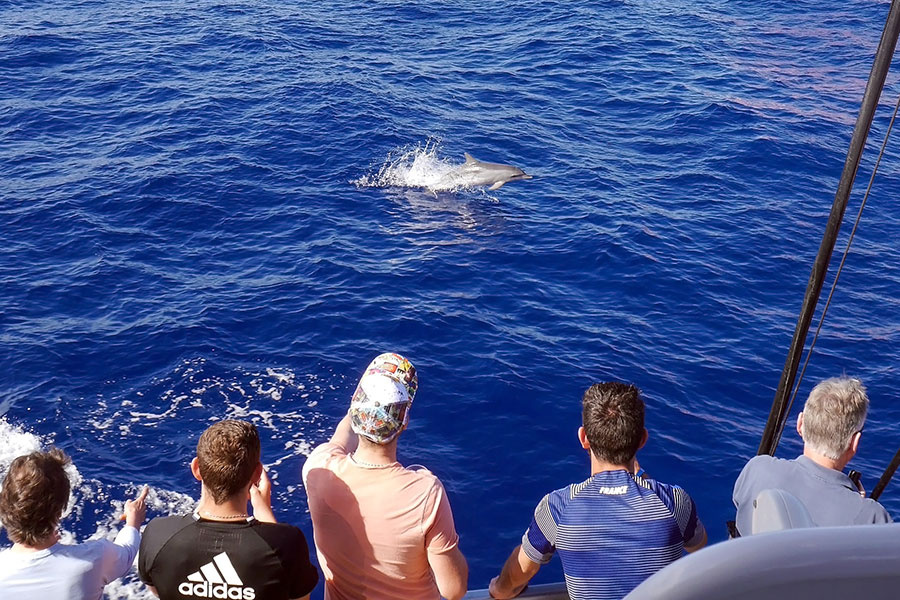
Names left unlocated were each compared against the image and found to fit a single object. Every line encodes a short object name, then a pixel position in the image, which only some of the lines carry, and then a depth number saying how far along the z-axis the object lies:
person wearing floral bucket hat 4.16
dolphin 17.80
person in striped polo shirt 3.86
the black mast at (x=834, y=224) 4.19
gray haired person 3.94
